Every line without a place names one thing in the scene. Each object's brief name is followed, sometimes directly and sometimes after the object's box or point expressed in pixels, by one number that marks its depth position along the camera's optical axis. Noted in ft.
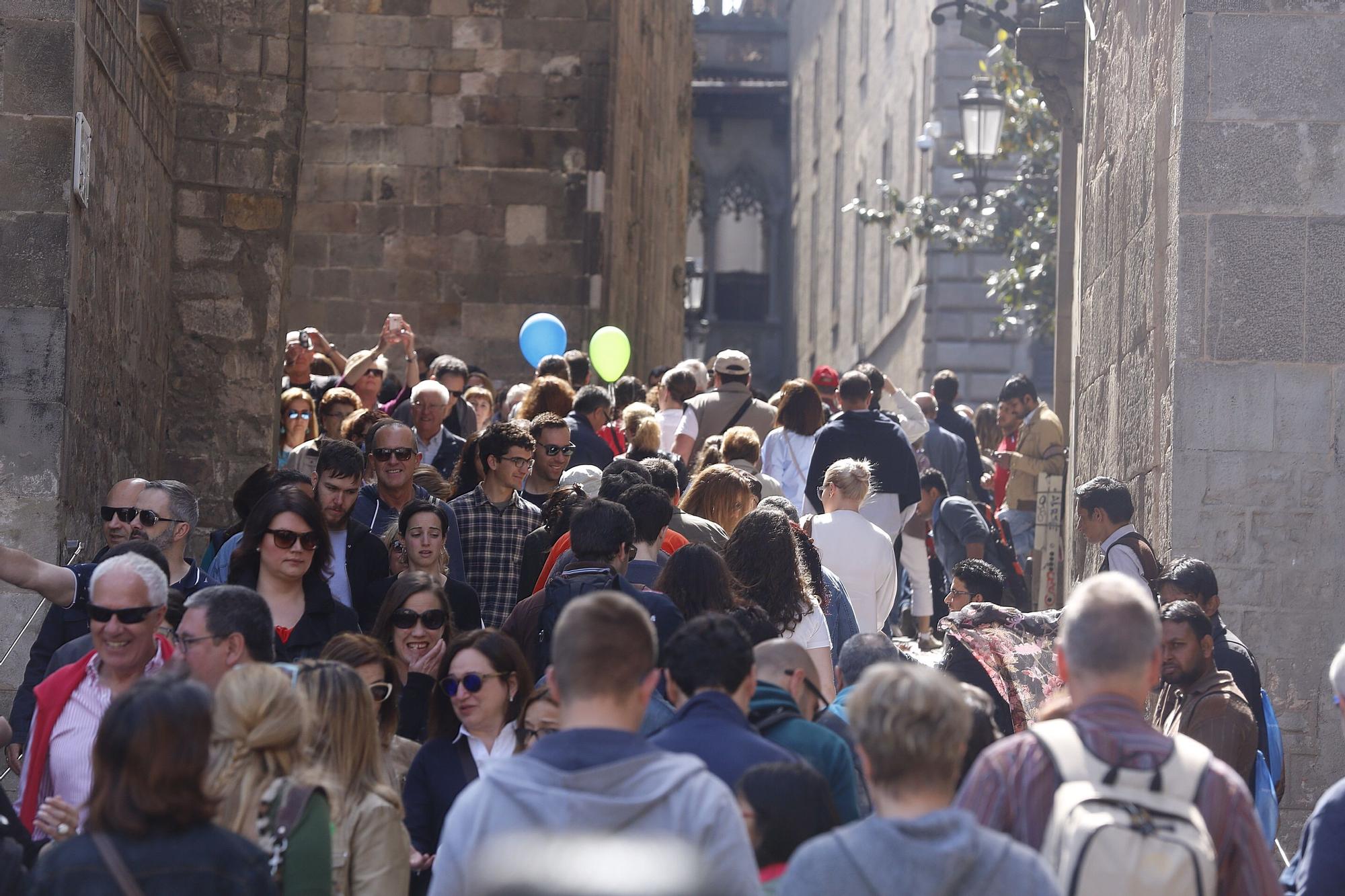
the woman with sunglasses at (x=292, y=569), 44.83
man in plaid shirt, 56.08
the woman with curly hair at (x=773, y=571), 47.03
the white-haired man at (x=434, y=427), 70.90
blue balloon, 108.06
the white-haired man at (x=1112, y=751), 27.45
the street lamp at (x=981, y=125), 116.47
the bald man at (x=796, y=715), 33.86
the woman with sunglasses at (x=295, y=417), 77.30
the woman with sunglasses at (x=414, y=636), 43.68
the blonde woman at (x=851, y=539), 58.59
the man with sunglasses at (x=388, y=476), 55.77
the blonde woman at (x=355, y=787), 31.96
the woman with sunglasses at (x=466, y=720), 37.93
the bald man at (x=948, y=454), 93.91
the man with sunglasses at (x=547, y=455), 60.29
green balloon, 102.01
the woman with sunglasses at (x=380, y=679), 39.29
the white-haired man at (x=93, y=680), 35.99
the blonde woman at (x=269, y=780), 29.45
